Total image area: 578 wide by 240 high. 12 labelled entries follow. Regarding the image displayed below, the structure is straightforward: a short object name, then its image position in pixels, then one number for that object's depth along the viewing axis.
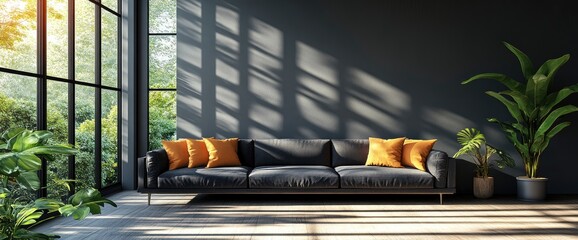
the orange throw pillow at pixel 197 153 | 6.05
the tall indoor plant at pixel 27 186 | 1.60
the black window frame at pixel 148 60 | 6.91
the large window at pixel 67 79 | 4.32
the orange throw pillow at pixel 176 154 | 5.95
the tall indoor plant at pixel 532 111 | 5.84
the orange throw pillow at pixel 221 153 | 6.05
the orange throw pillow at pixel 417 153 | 5.96
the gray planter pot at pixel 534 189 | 5.97
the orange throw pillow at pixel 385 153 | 6.10
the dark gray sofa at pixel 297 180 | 5.60
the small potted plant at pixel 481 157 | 6.02
